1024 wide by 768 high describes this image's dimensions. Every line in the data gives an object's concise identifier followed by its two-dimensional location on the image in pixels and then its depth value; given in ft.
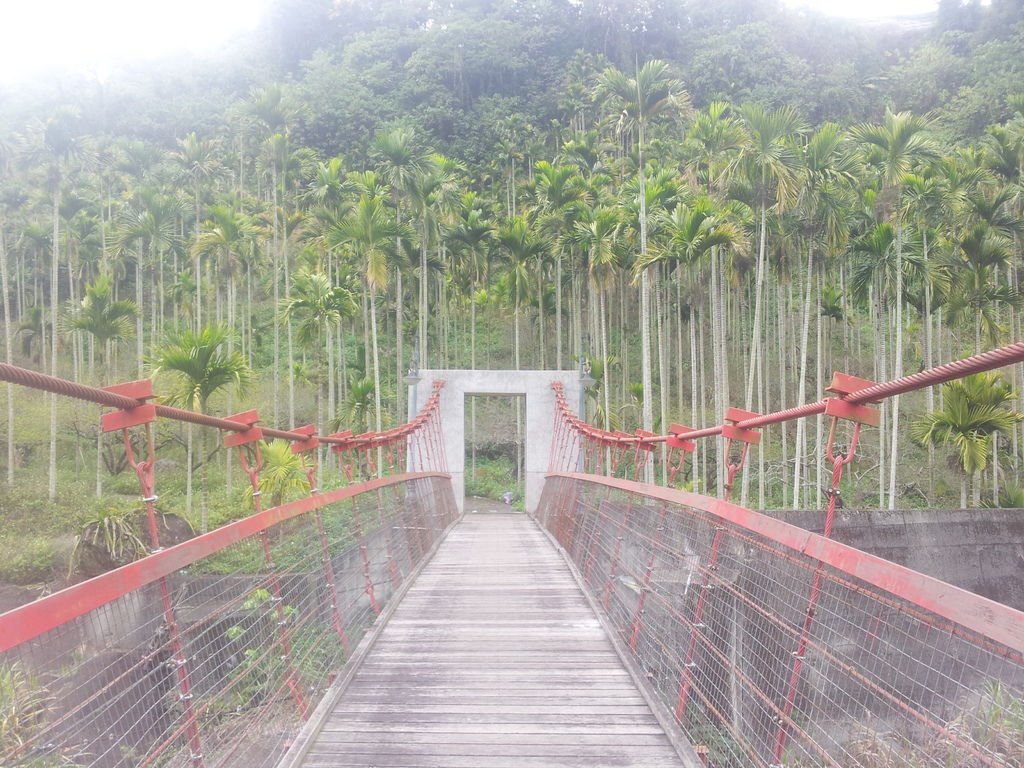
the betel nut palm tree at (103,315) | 49.03
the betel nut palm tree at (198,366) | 34.30
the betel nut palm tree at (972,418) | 41.47
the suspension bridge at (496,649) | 6.07
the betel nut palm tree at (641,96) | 48.65
